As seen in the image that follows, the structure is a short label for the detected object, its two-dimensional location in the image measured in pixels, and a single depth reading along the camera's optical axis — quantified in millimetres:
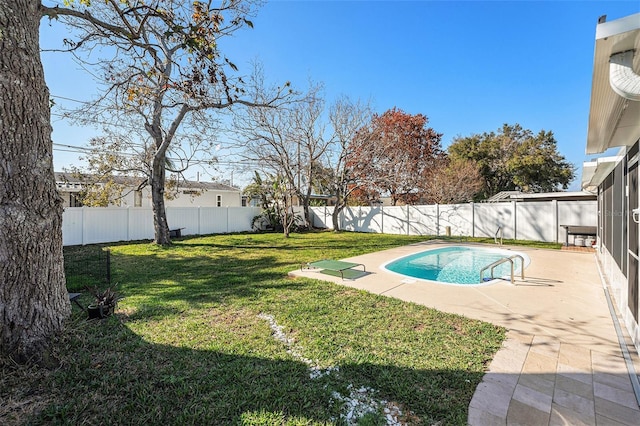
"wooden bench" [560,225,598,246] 11219
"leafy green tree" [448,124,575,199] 25688
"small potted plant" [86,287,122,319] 4336
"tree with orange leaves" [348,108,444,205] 18953
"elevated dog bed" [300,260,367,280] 7117
